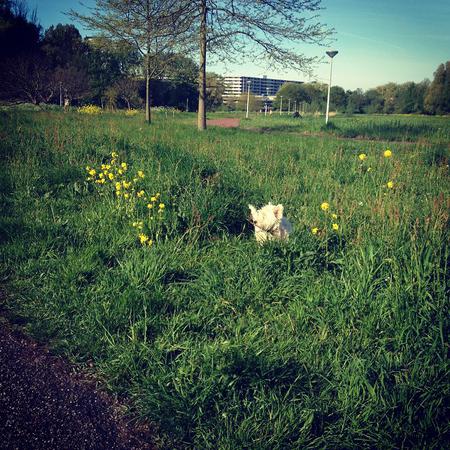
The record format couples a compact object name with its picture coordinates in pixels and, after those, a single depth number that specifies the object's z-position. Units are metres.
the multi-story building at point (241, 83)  194.15
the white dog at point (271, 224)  3.39
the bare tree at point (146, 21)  12.64
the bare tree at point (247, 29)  12.87
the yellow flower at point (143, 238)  3.32
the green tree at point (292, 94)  93.69
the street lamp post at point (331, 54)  22.04
